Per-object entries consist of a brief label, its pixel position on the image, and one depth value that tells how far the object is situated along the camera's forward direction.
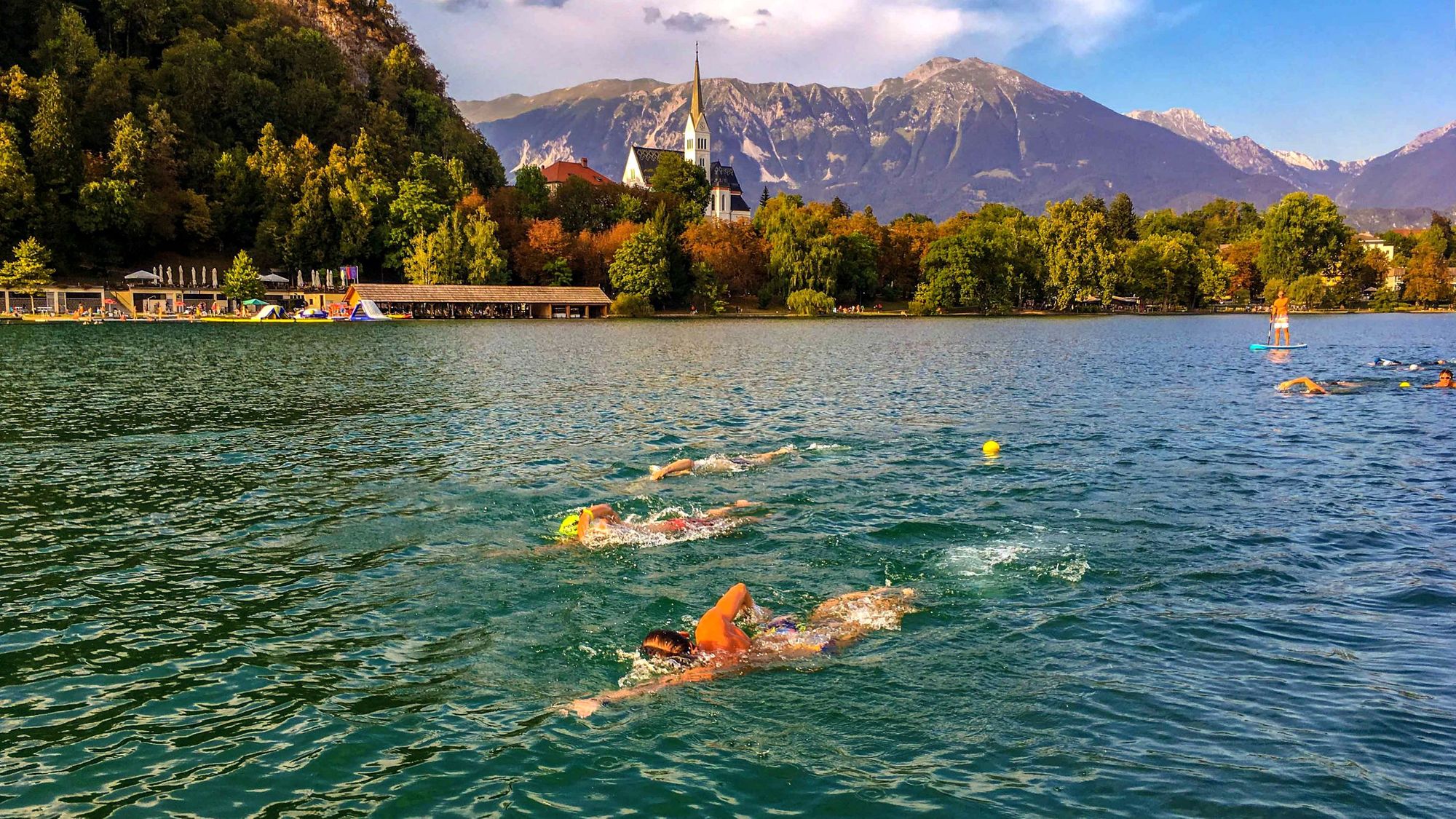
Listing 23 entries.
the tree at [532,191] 122.00
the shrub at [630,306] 109.94
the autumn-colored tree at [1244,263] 154.25
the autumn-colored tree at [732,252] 118.44
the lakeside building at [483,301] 100.31
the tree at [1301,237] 141.75
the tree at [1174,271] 136.00
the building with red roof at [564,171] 172.81
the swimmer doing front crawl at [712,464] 20.08
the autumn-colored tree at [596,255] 115.75
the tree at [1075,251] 126.81
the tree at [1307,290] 140.00
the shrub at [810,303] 116.69
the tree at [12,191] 87.62
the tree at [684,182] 138.00
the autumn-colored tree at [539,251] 112.75
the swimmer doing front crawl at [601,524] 14.86
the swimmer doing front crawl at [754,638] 9.94
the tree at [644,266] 110.69
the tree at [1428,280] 146.00
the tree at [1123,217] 172.88
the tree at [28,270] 84.75
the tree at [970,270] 122.25
